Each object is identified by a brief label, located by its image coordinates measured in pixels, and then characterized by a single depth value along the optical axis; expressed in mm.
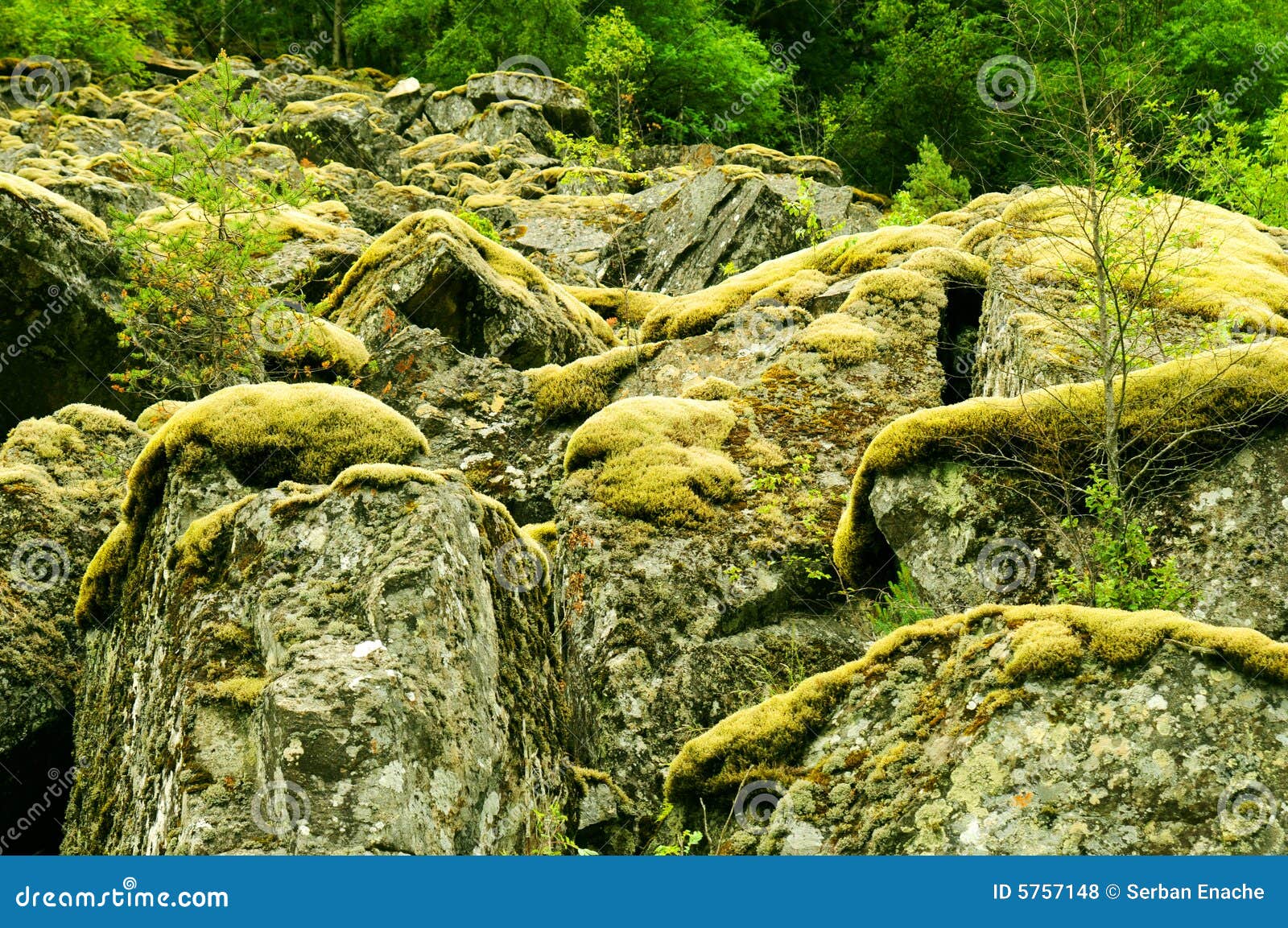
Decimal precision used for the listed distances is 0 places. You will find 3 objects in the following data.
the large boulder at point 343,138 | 36969
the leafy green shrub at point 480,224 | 23469
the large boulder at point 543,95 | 42531
